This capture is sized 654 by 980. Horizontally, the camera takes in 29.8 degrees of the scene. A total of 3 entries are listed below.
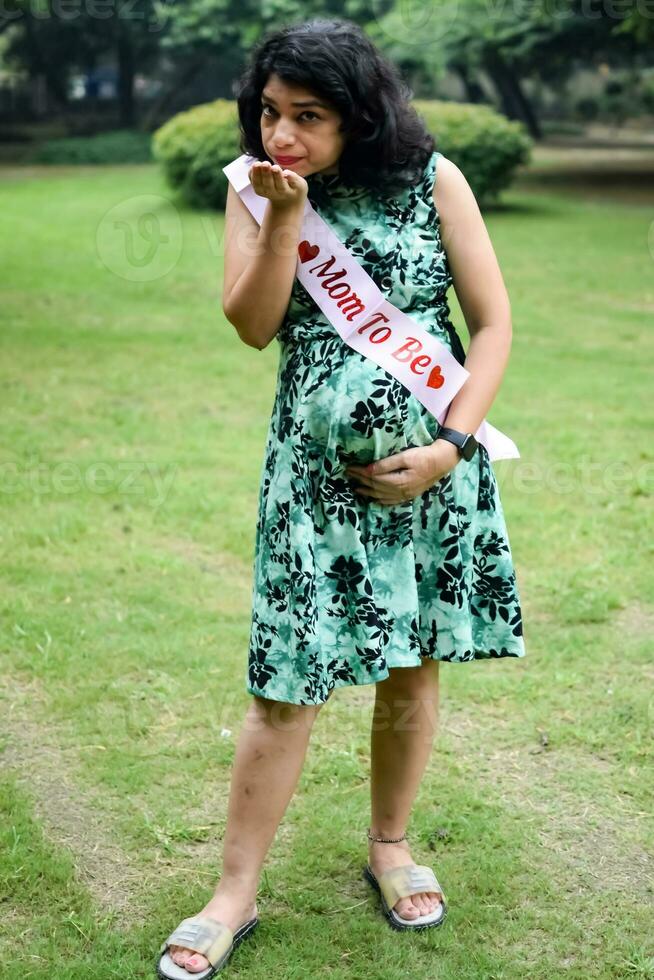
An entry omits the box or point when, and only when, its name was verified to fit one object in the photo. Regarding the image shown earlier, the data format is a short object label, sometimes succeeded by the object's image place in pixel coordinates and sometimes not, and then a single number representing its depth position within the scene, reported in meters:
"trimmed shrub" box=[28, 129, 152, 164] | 26.72
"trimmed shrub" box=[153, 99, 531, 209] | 15.72
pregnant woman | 2.19
